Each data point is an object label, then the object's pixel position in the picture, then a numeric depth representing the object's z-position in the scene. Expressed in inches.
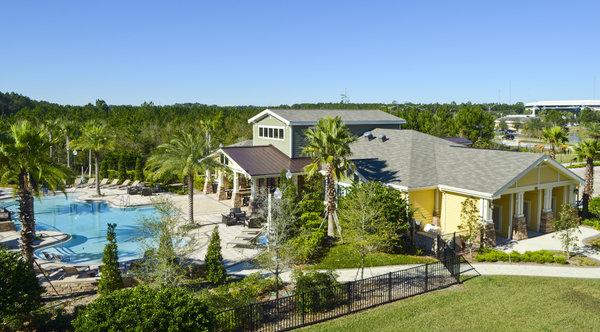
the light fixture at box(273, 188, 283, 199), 1063.6
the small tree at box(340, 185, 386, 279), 847.7
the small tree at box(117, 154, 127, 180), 2048.5
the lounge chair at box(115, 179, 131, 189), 1967.5
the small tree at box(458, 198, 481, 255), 1043.3
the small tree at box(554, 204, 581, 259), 978.3
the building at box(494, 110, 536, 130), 6288.4
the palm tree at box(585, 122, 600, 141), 1567.4
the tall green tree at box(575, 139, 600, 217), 1346.0
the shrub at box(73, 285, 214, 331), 510.3
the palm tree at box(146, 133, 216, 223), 1291.8
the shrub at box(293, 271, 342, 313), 695.1
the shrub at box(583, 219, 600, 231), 1237.9
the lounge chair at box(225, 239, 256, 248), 1078.4
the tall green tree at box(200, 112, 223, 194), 2337.4
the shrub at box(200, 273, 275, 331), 633.6
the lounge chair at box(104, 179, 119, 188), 2000.5
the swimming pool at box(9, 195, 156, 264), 1128.2
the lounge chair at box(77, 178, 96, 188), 2004.9
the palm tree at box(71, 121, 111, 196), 1761.8
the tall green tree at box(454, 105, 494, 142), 2839.6
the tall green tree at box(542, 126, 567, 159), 2089.1
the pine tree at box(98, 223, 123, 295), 761.6
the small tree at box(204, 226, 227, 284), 839.7
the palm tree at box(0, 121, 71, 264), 786.2
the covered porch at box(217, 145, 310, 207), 1460.4
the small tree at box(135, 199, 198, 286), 702.5
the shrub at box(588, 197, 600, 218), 1327.8
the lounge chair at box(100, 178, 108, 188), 2025.1
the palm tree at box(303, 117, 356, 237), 1075.7
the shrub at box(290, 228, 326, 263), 973.2
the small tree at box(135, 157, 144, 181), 2021.4
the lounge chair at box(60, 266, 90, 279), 887.3
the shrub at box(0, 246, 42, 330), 620.7
